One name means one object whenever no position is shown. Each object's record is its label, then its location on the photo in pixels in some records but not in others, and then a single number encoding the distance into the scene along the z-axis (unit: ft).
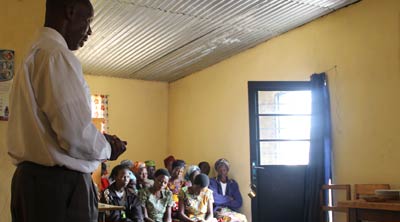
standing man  3.82
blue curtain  13.47
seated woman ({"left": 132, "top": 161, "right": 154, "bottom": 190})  17.41
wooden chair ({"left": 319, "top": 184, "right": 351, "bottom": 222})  12.84
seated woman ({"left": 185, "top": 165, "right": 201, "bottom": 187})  18.26
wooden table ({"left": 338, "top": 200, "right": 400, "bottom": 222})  8.41
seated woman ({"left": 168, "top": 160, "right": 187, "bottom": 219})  17.77
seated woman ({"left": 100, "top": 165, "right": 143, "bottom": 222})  13.93
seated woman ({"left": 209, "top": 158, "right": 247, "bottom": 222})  16.93
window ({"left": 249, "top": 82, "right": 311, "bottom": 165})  14.16
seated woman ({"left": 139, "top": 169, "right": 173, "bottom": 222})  15.01
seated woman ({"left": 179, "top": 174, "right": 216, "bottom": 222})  15.99
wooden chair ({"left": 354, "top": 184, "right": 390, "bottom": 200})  11.73
